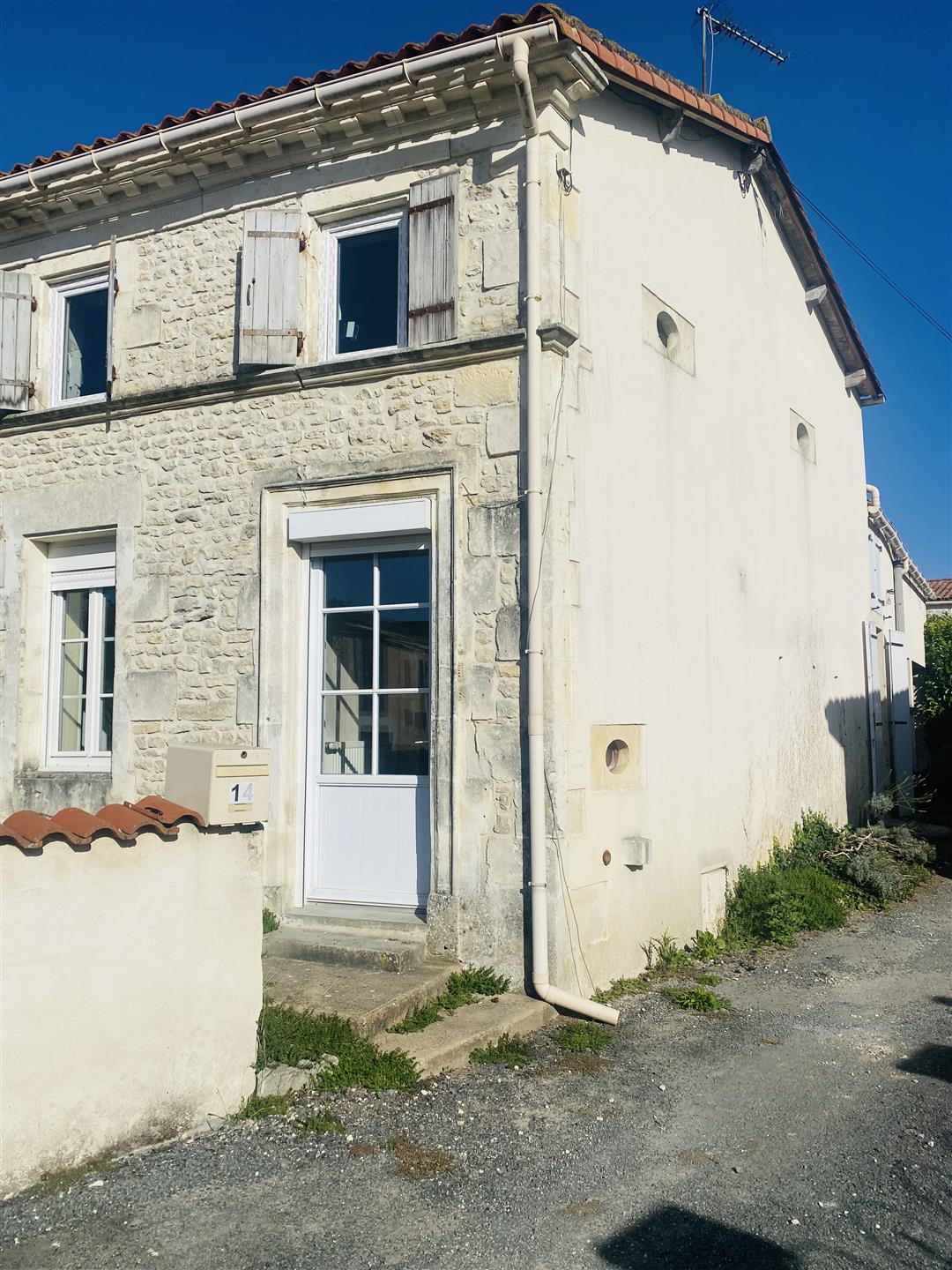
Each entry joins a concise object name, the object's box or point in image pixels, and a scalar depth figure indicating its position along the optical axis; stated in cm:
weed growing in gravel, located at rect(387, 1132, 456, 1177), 415
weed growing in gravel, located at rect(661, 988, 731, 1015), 643
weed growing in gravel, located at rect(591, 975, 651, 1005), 651
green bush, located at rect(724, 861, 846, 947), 809
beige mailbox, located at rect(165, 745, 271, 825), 453
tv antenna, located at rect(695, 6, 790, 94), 1025
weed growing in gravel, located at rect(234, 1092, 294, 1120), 457
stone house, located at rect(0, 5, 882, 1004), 651
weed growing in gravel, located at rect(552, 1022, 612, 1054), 561
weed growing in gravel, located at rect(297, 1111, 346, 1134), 448
